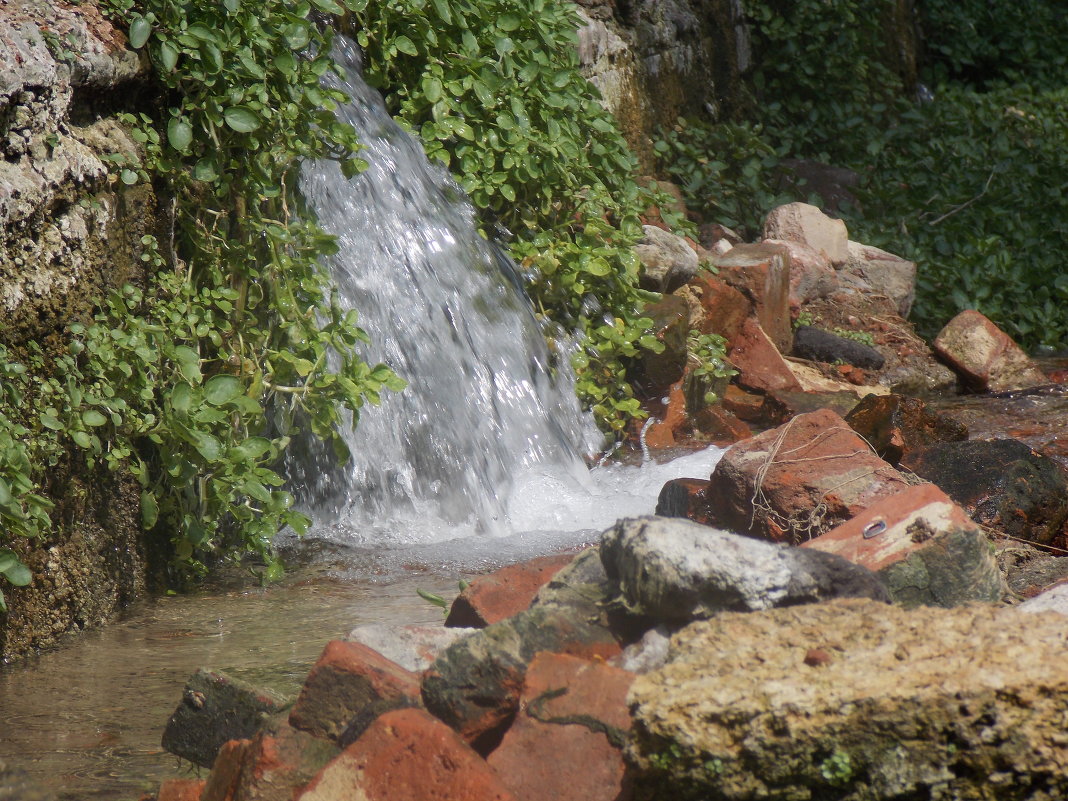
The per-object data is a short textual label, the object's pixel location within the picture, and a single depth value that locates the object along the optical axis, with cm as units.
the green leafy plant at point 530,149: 1070
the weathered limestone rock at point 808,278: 1430
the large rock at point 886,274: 1492
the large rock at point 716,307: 1216
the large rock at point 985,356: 1326
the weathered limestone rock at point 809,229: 1472
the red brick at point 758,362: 1196
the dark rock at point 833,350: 1321
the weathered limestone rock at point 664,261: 1188
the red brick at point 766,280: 1271
